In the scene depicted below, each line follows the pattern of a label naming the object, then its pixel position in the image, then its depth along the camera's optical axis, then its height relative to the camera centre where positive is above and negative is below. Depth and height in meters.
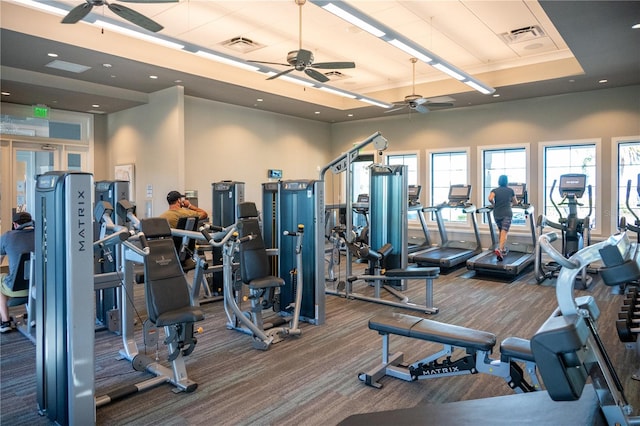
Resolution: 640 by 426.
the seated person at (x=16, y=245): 4.28 -0.40
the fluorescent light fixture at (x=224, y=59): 5.59 +1.99
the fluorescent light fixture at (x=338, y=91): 7.55 +2.05
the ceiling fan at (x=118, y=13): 3.85 +1.78
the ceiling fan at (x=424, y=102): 7.15 +1.72
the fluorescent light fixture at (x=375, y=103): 8.56 +2.08
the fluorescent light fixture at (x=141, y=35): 4.57 +1.95
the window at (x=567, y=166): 8.59 +0.75
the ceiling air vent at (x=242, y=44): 6.70 +2.57
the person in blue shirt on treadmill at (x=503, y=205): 7.81 -0.05
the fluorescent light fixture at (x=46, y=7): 4.18 +1.99
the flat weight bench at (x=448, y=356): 2.63 -1.01
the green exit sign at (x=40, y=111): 8.38 +1.85
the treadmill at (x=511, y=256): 7.12 -1.00
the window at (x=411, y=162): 10.82 +1.03
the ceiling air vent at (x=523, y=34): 6.29 +2.55
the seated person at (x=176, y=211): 5.19 -0.08
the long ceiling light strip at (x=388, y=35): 4.26 +1.98
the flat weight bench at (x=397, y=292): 4.93 -1.09
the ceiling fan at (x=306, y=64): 5.25 +1.80
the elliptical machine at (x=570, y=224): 6.79 -0.35
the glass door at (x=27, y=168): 8.41 +0.76
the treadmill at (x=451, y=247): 7.77 -0.95
